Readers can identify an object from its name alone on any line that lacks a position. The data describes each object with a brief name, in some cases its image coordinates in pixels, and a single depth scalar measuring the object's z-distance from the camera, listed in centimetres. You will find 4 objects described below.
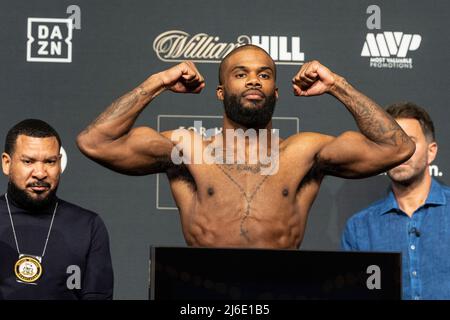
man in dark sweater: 402
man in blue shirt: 461
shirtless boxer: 406
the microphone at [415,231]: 469
